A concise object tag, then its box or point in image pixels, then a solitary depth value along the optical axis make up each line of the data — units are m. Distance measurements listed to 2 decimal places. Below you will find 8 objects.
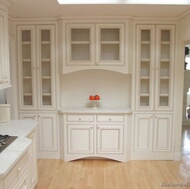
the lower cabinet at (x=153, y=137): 3.93
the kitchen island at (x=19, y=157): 1.84
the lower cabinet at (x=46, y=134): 3.96
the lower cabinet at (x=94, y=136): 3.83
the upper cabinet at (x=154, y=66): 3.79
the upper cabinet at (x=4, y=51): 2.66
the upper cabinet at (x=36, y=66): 3.83
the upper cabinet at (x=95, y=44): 3.69
